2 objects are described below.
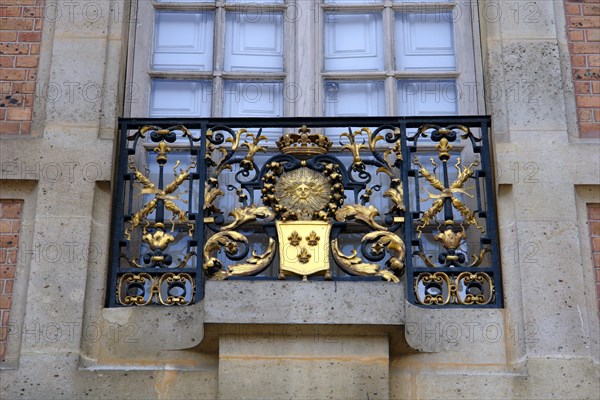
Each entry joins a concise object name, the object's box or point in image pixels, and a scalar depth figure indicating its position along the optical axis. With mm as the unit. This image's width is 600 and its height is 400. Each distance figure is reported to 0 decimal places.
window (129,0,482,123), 7484
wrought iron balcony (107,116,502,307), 6652
